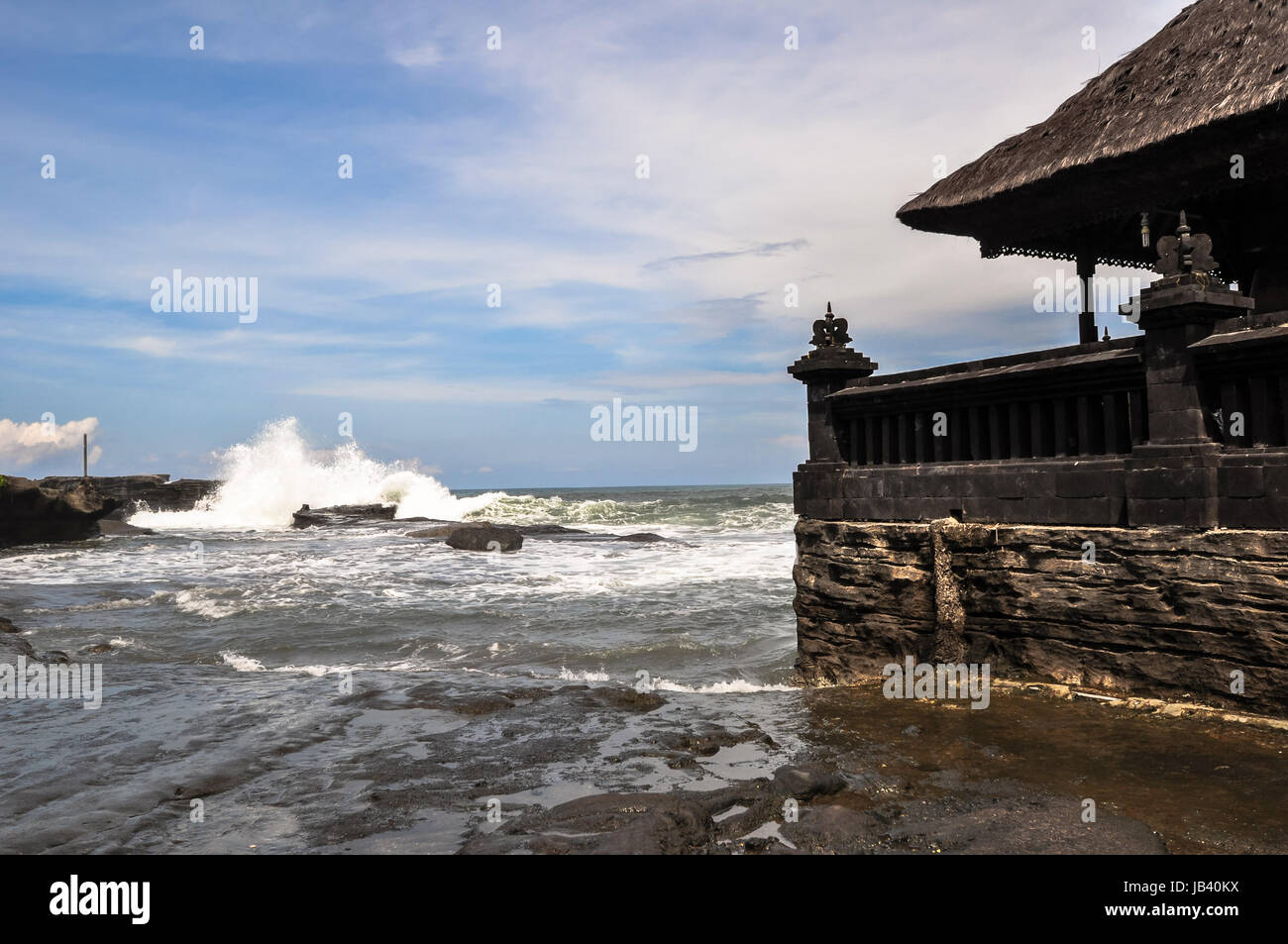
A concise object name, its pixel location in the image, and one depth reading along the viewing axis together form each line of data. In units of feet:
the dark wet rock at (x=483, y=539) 89.66
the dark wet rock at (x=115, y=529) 127.03
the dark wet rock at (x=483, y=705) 24.66
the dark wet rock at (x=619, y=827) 13.11
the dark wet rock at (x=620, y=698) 24.53
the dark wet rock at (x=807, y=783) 15.43
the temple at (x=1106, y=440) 19.16
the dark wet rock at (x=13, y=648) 34.45
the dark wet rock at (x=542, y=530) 113.70
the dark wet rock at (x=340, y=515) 142.92
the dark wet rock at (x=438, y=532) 105.91
